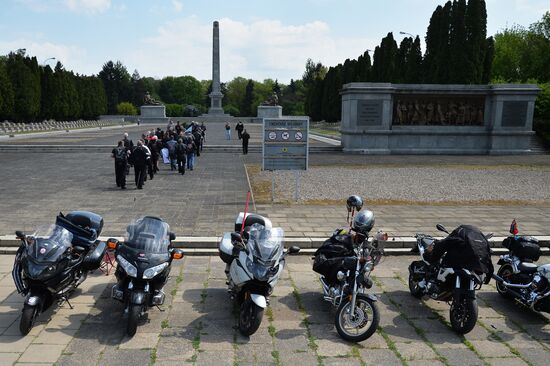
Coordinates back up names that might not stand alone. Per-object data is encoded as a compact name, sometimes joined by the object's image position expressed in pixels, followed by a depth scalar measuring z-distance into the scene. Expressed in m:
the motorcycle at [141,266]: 5.42
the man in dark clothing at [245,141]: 26.62
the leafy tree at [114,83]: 100.06
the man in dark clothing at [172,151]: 18.83
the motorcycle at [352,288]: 5.44
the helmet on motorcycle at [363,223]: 6.43
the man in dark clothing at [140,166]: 14.69
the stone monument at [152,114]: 70.12
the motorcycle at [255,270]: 5.41
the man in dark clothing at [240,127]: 32.50
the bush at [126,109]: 86.00
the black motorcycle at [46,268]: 5.36
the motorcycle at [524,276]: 5.99
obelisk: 66.94
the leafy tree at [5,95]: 44.57
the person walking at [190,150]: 19.22
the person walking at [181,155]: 18.09
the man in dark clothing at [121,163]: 14.74
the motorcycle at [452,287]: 5.59
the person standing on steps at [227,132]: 36.50
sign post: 13.39
